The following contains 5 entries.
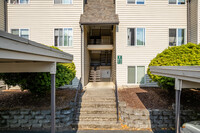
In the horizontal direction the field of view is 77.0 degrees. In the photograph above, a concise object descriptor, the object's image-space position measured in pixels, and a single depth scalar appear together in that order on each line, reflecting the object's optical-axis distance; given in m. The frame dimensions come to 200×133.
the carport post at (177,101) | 3.57
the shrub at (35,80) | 5.65
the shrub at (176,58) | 5.77
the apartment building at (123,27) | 9.52
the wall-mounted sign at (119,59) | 9.65
